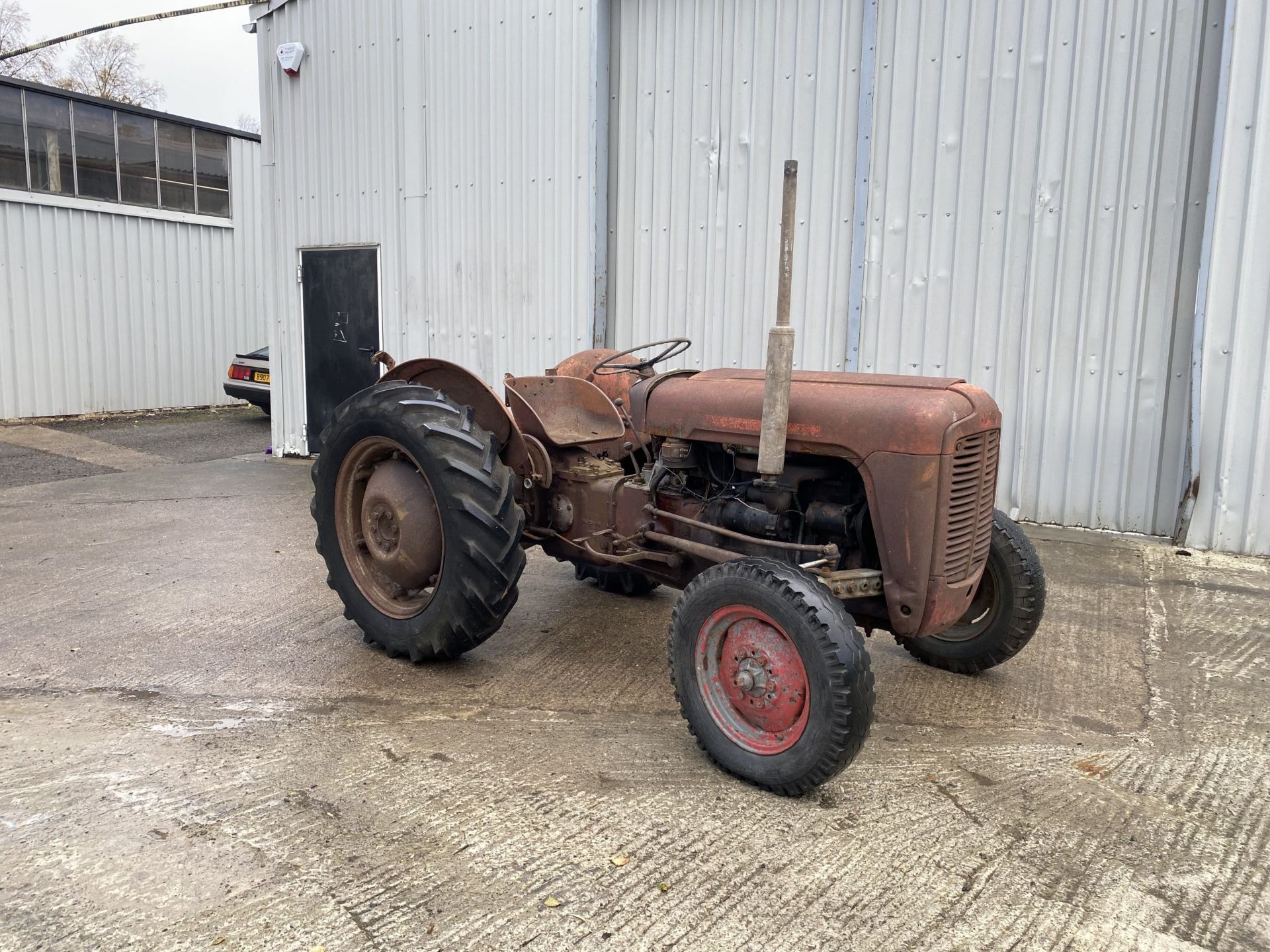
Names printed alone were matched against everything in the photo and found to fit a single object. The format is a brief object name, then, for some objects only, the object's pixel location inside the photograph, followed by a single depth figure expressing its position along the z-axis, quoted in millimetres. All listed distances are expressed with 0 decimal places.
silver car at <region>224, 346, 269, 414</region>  13164
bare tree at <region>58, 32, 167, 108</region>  27062
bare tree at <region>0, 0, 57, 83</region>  25312
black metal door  9219
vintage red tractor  2844
